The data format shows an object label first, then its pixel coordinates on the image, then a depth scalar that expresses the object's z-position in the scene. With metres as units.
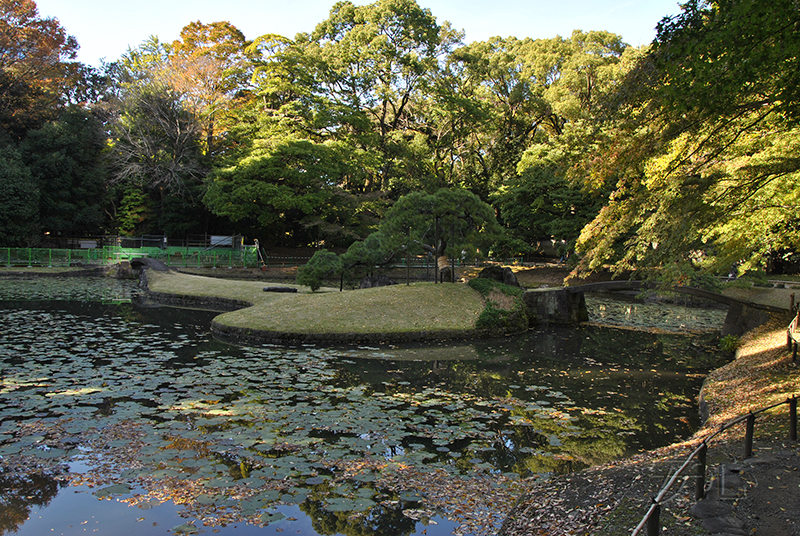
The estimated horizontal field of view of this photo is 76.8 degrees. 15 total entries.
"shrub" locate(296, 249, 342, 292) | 18.84
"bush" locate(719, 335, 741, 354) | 13.79
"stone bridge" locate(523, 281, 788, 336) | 17.75
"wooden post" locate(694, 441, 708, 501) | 3.96
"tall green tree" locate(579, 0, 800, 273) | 5.38
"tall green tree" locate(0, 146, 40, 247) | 30.02
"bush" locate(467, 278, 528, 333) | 14.98
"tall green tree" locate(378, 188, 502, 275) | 17.86
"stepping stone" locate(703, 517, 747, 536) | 3.58
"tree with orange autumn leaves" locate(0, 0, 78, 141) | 32.75
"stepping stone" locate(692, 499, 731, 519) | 3.81
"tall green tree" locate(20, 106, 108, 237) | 33.53
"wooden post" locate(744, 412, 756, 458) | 4.74
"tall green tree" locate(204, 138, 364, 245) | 32.41
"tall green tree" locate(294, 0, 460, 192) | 32.75
